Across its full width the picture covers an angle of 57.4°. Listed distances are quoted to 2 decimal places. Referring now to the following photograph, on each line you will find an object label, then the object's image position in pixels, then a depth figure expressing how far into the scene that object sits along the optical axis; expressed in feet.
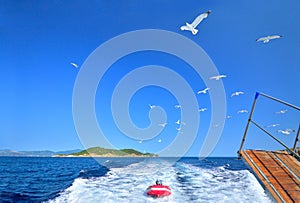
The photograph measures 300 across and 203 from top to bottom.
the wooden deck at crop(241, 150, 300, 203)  12.95
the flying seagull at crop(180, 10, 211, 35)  29.88
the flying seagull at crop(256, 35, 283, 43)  41.88
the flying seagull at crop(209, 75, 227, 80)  61.28
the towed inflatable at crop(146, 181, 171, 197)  44.21
